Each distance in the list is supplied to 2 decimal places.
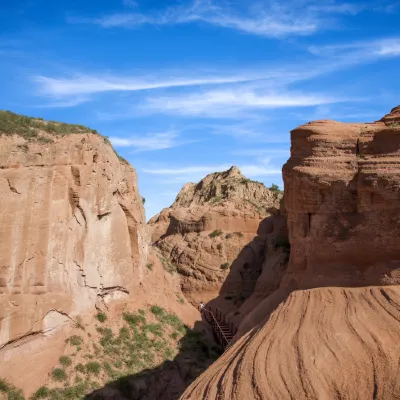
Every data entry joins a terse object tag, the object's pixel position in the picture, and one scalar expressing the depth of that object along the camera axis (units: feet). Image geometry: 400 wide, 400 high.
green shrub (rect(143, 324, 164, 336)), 78.43
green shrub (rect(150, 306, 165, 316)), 83.25
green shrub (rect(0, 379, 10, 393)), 57.57
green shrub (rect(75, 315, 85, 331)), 69.67
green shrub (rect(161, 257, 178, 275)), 106.06
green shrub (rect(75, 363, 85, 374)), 64.90
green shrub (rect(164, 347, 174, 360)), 76.54
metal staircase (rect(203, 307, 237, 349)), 87.30
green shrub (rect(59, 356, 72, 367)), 64.28
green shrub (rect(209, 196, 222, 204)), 138.21
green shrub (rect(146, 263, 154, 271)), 91.91
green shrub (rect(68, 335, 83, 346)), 67.36
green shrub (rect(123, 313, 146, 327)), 77.87
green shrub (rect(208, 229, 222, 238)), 115.34
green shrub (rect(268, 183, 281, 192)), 156.02
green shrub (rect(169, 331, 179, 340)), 81.15
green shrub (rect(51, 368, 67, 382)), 62.23
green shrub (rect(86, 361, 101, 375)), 65.77
